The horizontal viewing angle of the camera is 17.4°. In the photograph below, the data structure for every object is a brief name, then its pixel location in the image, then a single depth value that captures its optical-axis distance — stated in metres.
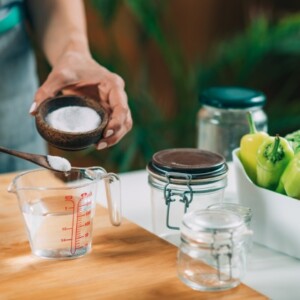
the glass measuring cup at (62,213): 1.10
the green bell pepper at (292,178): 1.12
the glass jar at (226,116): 1.45
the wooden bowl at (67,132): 1.27
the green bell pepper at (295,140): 1.20
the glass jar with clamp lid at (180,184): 1.15
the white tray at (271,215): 1.13
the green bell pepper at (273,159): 1.15
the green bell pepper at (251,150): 1.21
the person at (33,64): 1.42
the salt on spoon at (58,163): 1.15
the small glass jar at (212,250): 1.01
